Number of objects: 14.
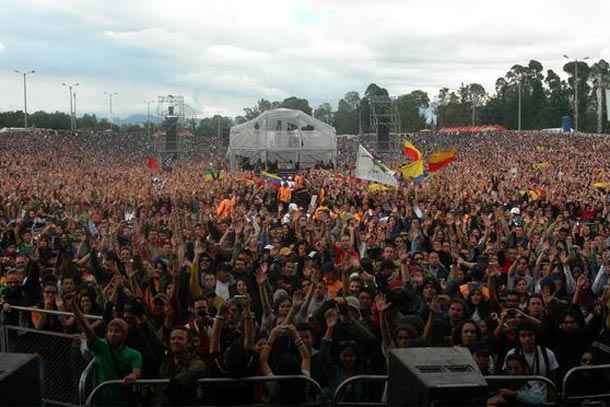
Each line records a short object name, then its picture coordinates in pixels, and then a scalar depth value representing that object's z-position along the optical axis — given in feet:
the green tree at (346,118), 412.42
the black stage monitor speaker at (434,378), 10.01
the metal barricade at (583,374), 15.75
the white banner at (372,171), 63.05
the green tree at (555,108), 330.13
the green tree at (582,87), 328.90
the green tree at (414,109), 390.62
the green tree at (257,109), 488.85
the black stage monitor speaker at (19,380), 10.37
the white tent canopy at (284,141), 141.69
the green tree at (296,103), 497.25
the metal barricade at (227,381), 15.33
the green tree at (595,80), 339.57
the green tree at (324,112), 441.48
